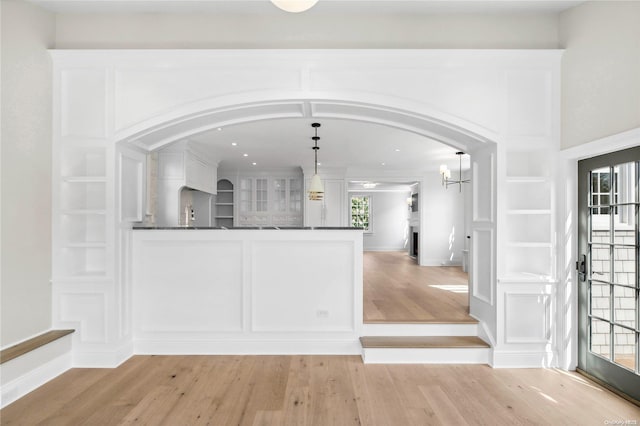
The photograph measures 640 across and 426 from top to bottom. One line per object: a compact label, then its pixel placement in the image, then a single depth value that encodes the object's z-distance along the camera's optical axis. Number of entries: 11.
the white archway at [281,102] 3.28
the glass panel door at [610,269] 2.73
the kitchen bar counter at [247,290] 3.57
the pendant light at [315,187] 6.34
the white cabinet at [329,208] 9.58
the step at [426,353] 3.36
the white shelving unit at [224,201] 10.17
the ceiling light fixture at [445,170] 7.04
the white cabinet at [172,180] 6.71
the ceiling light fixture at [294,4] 1.74
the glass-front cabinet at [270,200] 10.16
